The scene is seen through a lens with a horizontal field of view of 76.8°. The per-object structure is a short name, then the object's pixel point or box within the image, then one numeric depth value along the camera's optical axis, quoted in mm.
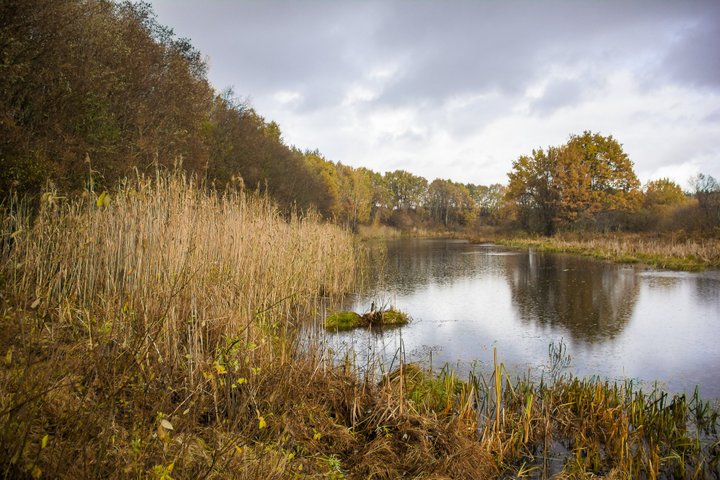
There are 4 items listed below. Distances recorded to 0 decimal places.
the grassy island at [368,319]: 6965
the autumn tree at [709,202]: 18344
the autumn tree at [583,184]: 27141
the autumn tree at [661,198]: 28188
